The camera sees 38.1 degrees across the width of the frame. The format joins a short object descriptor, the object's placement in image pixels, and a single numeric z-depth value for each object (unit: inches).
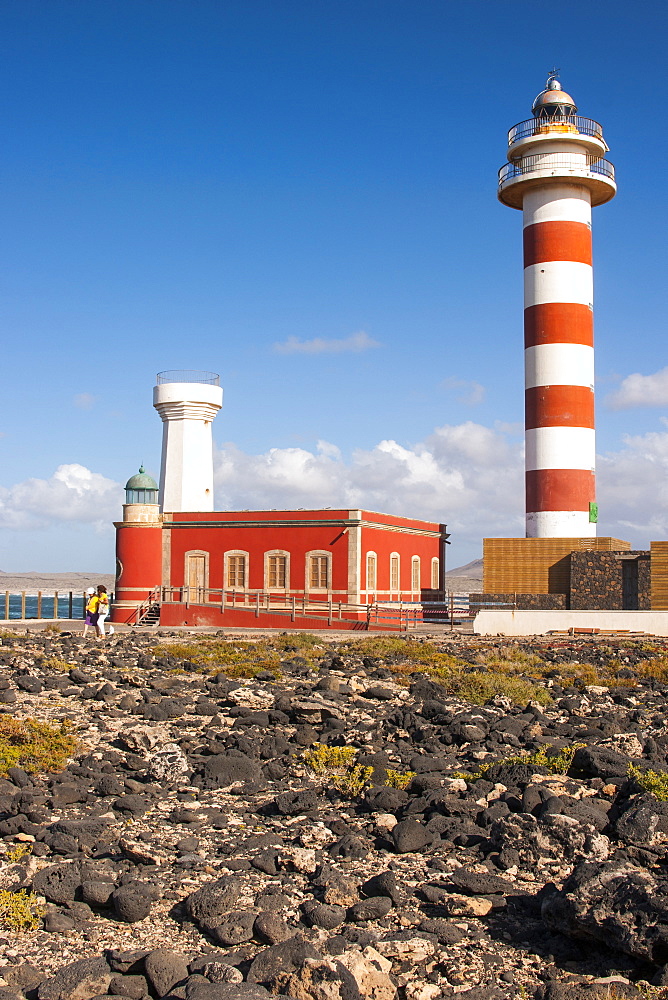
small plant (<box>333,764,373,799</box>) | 348.6
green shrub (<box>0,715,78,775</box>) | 381.4
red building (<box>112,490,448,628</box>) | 1181.1
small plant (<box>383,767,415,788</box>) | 362.6
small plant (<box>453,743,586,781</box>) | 364.8
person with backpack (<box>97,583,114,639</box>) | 885.8
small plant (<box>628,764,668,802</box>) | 325.0
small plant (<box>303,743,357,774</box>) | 393.1
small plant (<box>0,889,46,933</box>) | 242.7
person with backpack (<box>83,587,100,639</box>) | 893.2
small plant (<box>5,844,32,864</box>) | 287.9
